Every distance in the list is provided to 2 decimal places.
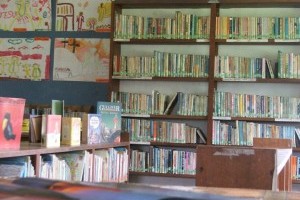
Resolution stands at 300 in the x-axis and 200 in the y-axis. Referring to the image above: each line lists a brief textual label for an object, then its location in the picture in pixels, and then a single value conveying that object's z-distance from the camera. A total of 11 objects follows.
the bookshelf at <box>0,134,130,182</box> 2.56
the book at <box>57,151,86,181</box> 3.24
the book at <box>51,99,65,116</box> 3.52
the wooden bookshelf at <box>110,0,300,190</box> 4.66
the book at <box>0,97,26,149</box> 2.50
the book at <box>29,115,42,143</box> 3.18
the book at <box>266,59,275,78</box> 4.65
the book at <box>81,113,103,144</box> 3.52
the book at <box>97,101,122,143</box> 3.85
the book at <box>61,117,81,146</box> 3.19
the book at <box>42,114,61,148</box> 2.93
